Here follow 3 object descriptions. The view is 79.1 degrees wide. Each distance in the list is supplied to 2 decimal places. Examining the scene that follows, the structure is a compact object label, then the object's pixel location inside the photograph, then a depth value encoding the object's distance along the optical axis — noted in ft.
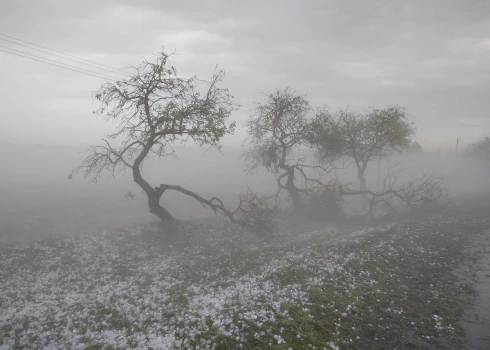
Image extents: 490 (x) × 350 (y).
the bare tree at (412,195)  103.04
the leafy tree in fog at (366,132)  109.29
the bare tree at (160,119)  65.87
